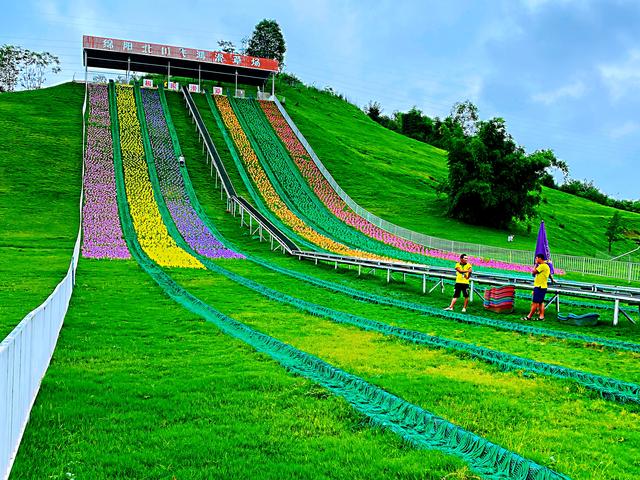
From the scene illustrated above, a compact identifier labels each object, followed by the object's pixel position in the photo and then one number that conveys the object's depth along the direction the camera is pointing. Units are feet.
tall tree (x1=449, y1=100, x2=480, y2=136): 392.27
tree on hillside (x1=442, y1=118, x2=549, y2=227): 153.79
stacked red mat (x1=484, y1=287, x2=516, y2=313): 57.00
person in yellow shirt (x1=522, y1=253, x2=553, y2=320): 51.93
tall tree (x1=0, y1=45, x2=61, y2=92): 328.49
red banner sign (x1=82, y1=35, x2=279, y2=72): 213.46
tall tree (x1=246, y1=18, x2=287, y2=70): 351.67
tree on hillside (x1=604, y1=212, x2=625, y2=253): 161.27
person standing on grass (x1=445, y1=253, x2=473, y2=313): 57.41
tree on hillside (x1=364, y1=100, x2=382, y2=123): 392.68
